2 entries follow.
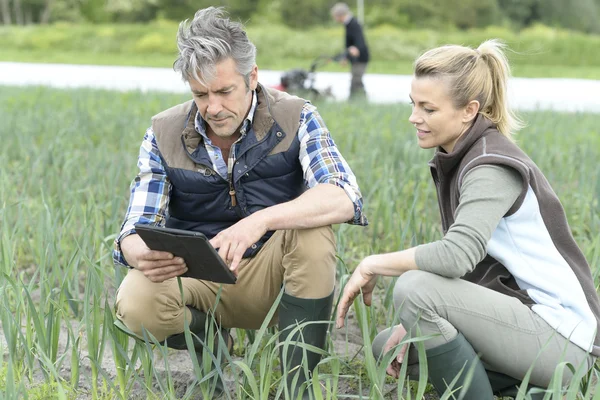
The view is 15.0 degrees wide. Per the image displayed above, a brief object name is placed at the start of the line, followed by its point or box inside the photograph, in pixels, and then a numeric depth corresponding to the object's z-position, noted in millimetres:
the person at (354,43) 16633
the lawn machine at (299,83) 14769
